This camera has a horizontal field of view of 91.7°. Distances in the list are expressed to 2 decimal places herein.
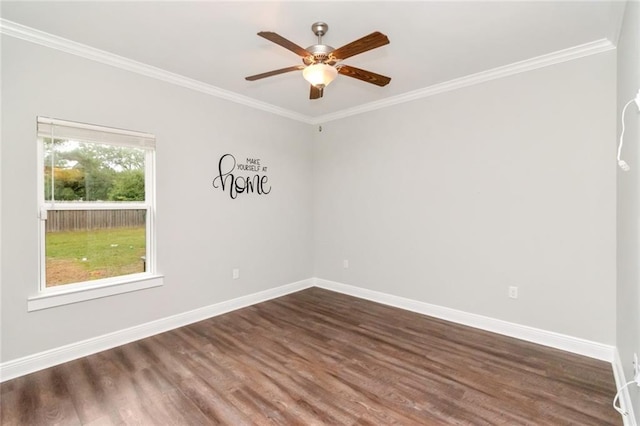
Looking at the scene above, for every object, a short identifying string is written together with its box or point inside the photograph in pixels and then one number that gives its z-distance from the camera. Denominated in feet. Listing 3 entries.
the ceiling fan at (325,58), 6.33
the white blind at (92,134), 8.43
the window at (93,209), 8.61
